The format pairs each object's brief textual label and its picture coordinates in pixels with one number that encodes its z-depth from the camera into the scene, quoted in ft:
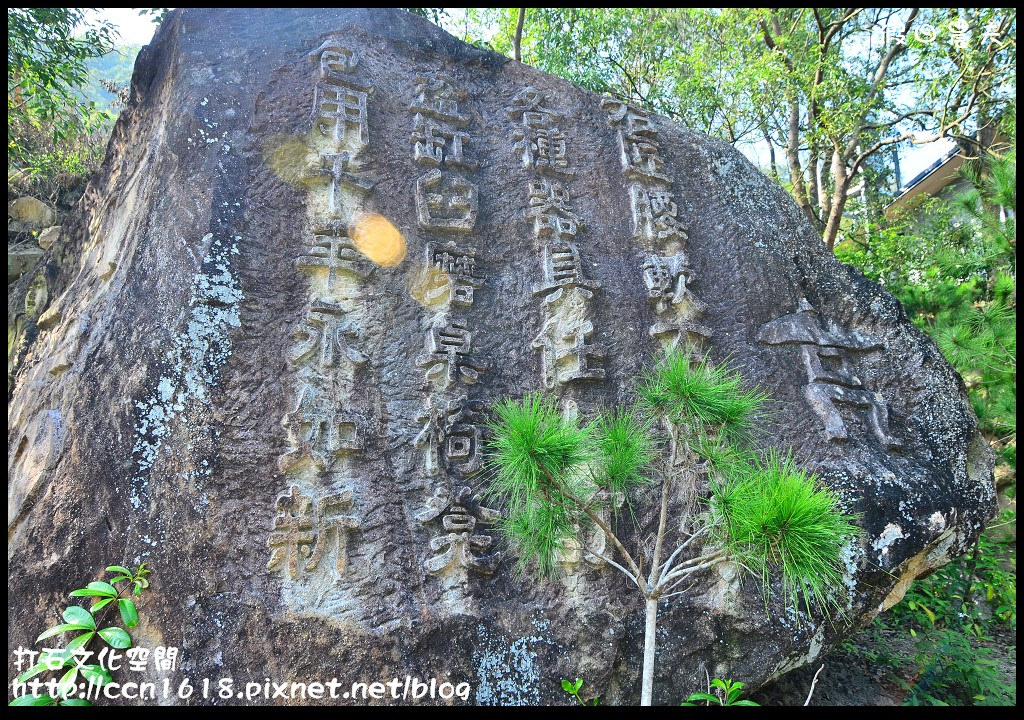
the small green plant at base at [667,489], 7.48
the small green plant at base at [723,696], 9.37
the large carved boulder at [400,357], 9.58
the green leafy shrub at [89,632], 8.38
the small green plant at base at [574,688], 9.82
